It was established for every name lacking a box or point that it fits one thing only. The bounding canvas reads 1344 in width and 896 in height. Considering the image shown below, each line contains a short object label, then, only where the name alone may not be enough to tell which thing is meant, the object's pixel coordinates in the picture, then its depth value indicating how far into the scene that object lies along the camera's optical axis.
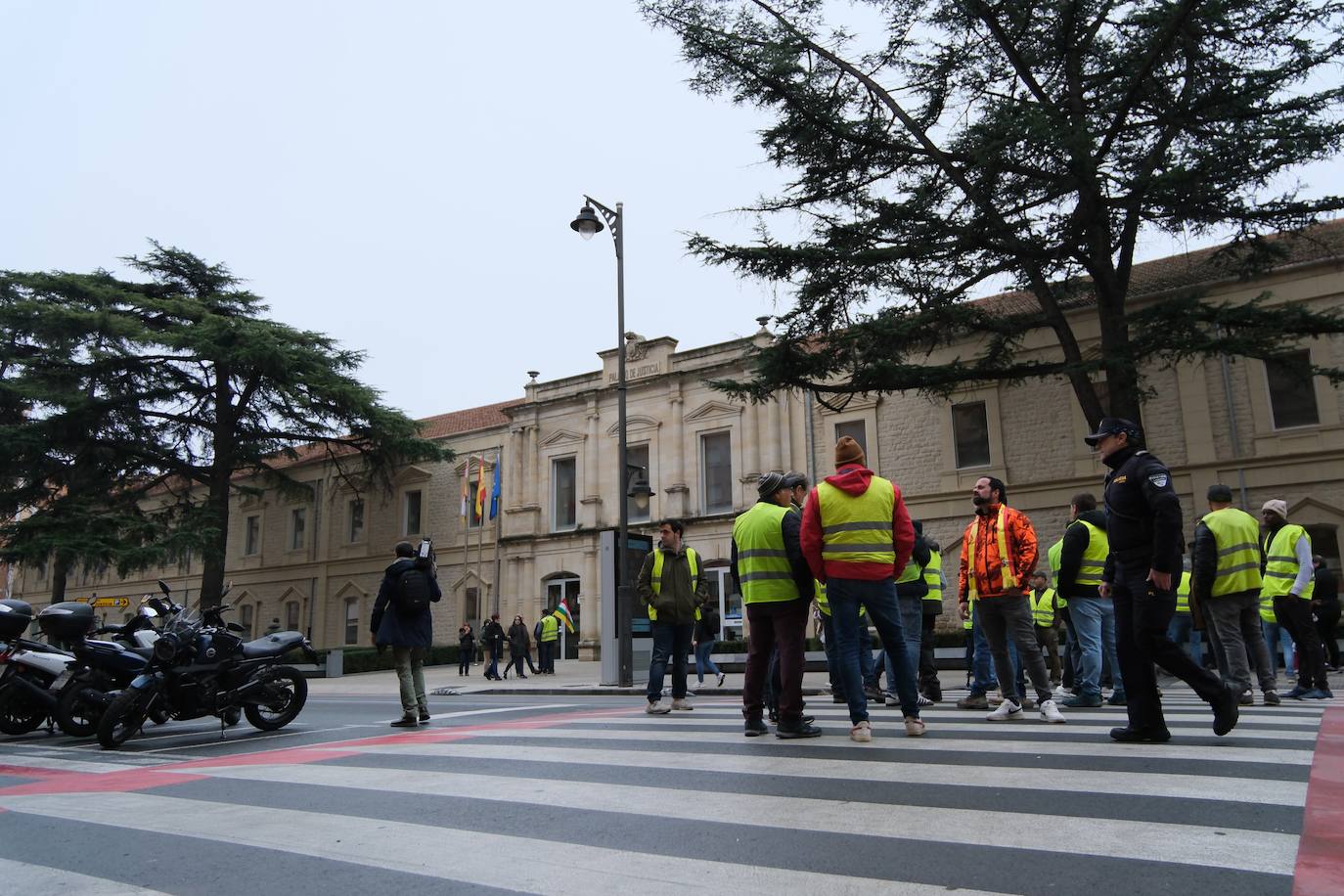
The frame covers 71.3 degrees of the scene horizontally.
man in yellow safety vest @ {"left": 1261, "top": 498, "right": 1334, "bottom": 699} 8.90
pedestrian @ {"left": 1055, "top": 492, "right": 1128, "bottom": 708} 8.05
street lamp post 17.11
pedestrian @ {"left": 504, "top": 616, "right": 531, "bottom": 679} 25.75
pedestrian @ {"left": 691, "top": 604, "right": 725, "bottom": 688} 15.27
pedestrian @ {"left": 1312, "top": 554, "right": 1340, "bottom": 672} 11.77
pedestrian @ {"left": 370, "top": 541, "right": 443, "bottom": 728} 9.21
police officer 5.47
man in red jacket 6.14
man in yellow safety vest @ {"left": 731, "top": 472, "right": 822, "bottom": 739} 6.74
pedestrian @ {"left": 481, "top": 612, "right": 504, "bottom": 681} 24.92
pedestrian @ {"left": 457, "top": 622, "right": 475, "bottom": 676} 27.80
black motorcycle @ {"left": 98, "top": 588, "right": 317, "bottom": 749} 8.52
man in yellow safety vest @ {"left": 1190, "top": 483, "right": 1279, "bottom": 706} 8.37
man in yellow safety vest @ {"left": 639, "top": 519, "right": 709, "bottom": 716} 9.16
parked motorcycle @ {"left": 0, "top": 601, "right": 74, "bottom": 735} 9.56
